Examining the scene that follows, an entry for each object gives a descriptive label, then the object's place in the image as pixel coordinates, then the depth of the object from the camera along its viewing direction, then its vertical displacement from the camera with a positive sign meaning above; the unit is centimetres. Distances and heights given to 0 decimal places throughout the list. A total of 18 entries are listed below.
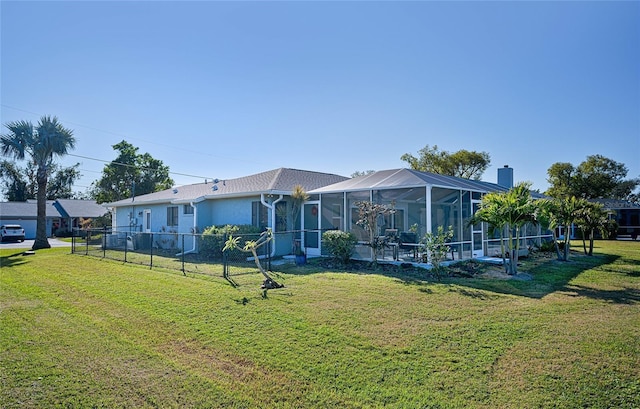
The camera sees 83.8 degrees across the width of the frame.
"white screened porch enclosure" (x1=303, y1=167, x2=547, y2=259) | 1188 +44
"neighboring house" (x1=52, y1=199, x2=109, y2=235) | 3672 +76
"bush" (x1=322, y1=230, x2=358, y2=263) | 1191 -84
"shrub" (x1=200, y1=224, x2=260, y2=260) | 1415 -78
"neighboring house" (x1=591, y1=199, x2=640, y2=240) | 3081 +18
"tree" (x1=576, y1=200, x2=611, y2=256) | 1434 +1
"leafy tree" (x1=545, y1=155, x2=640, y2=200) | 3878 +462
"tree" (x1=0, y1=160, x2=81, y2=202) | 4866 +530
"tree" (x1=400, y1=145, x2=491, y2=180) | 3690 +593
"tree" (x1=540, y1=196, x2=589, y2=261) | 1394 +17
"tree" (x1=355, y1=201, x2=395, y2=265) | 1153 -1
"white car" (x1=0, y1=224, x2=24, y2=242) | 2892 -110
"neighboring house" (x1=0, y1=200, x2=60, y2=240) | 3441 +35
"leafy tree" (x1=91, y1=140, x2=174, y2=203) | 3934 +475
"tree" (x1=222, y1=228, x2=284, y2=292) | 843 -142
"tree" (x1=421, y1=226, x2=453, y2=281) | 995 -83
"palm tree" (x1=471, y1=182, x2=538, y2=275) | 1005 +23
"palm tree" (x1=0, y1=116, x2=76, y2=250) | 2144 +446
